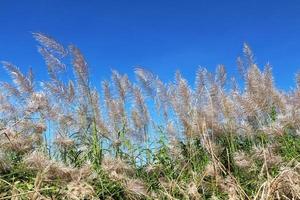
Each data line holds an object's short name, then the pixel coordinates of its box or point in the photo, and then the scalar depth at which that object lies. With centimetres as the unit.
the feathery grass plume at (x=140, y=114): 373
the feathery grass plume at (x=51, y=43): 322
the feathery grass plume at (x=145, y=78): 397
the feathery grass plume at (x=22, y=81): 323
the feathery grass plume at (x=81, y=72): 318
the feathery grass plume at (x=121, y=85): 384
